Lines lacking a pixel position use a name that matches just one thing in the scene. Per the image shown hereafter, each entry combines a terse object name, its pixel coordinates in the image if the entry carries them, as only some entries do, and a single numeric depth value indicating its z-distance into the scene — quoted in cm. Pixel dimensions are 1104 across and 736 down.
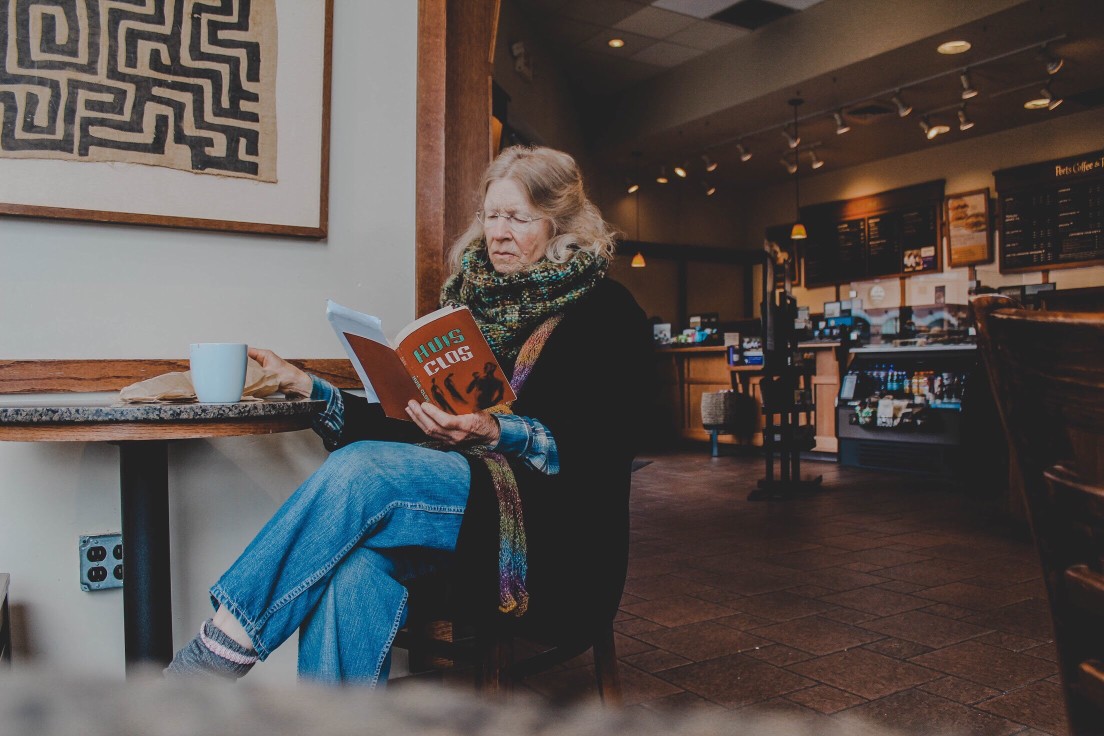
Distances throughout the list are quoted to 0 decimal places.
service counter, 720
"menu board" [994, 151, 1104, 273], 787
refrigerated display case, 606
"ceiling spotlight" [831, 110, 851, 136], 761
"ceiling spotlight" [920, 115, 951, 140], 778
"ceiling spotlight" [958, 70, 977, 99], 665
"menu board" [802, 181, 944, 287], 920
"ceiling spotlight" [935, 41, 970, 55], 622
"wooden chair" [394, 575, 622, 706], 154
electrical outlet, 202
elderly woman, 135
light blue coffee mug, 156
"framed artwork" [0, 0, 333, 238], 193
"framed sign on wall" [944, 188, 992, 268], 869
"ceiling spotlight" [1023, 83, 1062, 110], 673
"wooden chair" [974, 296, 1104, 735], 56
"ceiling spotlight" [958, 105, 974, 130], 737
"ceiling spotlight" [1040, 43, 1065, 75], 604
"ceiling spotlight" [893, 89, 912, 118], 712
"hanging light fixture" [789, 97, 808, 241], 1059
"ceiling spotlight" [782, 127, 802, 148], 796
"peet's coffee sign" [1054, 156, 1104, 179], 780
